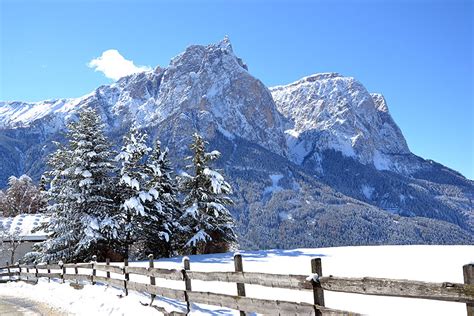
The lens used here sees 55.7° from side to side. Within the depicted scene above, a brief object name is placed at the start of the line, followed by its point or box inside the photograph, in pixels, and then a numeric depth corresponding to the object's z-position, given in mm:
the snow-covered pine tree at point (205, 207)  32969
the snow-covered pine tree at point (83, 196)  30344
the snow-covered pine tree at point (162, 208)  32844
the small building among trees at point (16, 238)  47312
